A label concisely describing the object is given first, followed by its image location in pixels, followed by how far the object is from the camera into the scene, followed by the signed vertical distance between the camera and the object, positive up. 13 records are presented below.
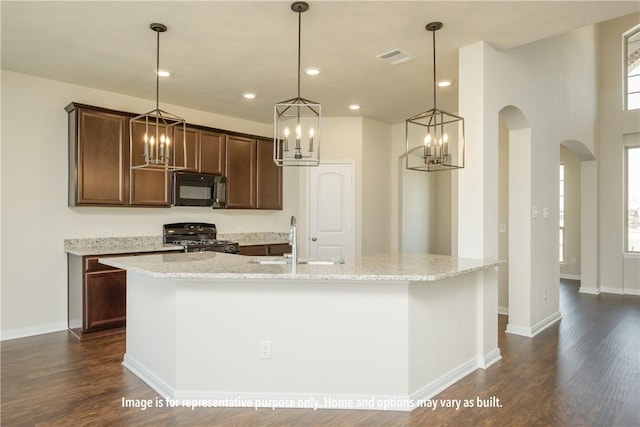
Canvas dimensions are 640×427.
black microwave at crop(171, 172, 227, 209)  5.14 +0.29
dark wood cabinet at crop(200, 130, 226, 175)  5.34 +0.79
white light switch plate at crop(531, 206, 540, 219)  4.23 -0.01
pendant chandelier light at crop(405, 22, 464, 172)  2.98 +0.51
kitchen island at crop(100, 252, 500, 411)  2.61 -0.83
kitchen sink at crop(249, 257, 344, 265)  2.95 -0.37
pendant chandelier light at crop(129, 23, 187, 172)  3.51 +0.86
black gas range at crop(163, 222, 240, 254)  5.05 -0.35
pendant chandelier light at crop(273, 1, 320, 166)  5.96 +1.34
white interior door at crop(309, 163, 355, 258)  6.17 +0.02
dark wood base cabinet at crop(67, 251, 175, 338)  4.11 -0.87
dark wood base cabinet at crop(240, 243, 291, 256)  5.58 -0.54
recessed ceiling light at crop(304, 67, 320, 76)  4.10 +1.43
